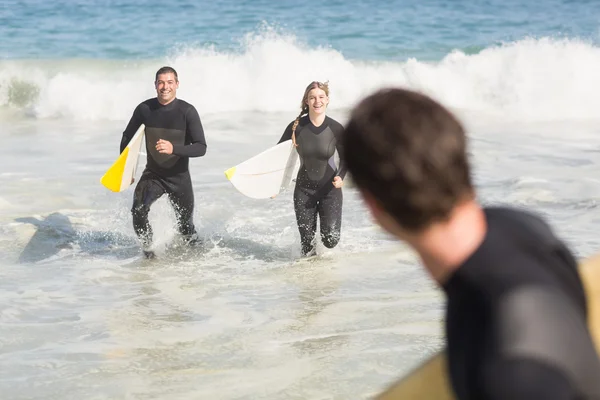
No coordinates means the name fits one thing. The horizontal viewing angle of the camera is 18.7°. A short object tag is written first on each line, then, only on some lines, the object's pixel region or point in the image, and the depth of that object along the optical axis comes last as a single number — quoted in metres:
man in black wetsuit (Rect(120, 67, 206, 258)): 17.61
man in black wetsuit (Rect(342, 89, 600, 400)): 2.75
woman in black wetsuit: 17.23
